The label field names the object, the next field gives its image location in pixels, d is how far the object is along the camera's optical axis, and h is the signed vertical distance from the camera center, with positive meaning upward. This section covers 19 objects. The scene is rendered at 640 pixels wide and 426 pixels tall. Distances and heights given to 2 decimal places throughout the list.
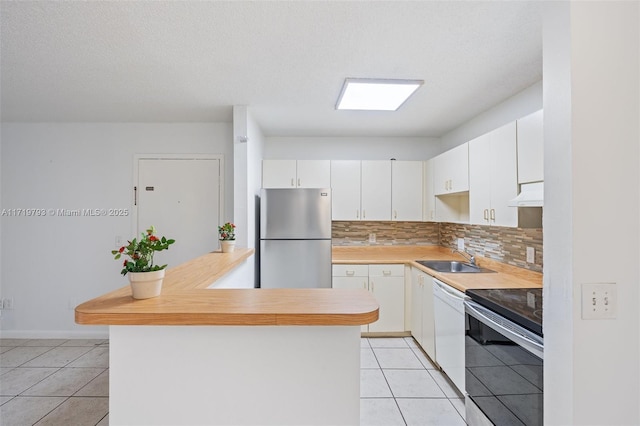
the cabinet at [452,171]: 2.83 +0.45
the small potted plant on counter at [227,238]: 2.65 -0.18
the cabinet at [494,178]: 2.14 +0.30
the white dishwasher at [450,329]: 2.22 -0.87
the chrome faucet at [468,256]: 3.16 -0.42
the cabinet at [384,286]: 3.39 -0.75
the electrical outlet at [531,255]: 2.40 -0.30
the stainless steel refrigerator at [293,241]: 3.33 -0.26
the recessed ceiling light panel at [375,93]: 2.19 +0.95
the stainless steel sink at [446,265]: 3.24 -0.51
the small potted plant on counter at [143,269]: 1.26 -0.21
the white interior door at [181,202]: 3.68 +0.17
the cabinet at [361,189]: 3.78 +0.34
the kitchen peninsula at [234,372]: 1.17 -0.58
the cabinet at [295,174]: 3.73 +0.51
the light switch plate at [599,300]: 0.98 -0.26
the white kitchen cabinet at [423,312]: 2.81 -0.93
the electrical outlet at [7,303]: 3.57 -0.99
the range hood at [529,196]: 1.80 +0.12
